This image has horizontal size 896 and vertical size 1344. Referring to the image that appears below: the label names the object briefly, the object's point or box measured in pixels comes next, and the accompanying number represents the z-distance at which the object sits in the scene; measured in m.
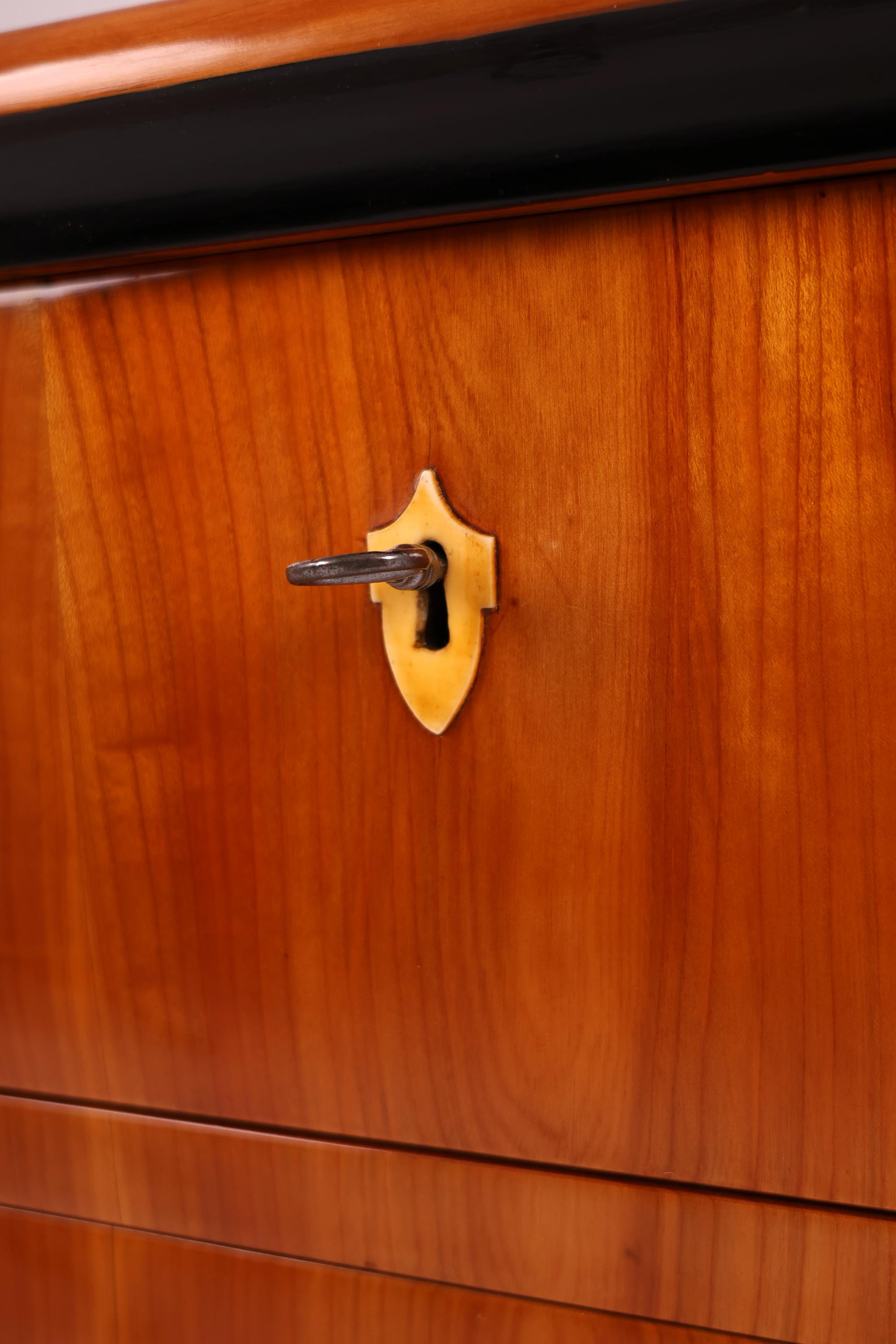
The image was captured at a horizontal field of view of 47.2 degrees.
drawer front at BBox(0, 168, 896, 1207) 0.23
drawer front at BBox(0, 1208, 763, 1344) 0.27
